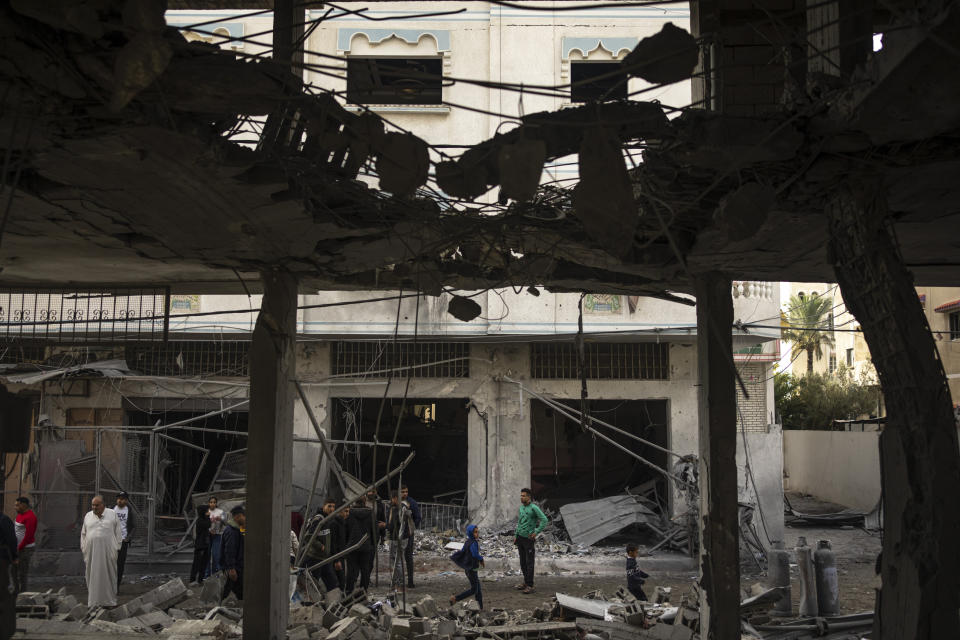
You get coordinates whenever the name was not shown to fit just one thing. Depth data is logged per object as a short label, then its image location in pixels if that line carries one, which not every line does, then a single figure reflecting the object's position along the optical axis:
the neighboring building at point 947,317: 22.56
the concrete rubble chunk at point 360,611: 8.74
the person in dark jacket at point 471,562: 10.29
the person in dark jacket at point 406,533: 12.06
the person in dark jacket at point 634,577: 10.16
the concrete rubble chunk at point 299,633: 7.66
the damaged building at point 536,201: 3.73
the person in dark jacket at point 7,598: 5.84
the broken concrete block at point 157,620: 8.92
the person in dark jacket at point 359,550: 10.82
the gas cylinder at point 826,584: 9.62
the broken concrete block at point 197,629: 7.85
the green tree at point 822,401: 33.53
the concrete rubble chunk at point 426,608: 8.99
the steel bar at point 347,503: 6.41
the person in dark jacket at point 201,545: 12.28
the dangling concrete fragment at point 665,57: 3.76
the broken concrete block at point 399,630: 7.68
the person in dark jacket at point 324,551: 10.35
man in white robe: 10.48
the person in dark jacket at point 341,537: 10.90
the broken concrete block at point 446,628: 8.02
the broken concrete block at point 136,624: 8.58
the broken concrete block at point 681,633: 7.86
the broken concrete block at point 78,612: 8.97
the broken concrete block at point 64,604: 9.42
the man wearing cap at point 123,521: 11.82
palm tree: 38.41
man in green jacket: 12.10
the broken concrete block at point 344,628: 7.71
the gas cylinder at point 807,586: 9.61
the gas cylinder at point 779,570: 10.74
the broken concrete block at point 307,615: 8.82
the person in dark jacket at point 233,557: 10.34
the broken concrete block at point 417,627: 7.75
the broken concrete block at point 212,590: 10.48
